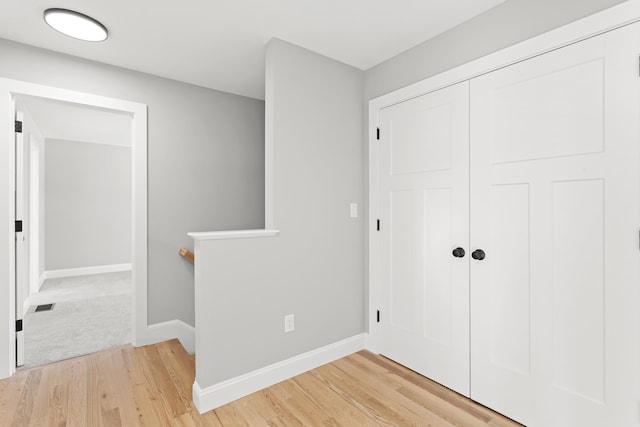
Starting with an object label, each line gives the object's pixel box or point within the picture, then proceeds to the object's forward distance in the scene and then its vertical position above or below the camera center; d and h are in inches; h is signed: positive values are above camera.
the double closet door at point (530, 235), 56.8 -4.9
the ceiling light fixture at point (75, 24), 75.3 +46.2
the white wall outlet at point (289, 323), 90.4 -31.9
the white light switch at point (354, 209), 105.5 +0.9
